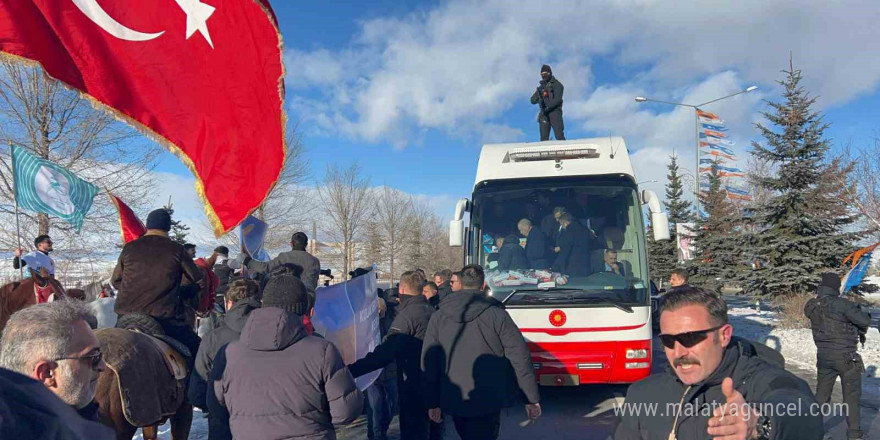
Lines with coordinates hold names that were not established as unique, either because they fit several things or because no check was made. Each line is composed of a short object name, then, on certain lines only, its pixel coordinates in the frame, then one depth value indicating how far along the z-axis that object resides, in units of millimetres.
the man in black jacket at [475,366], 4680
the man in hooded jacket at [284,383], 3146
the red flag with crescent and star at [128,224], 6762
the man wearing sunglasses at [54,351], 1956
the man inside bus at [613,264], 7324
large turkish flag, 3541
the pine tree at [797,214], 17359
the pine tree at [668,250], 35312
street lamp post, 25491
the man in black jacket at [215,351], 4090
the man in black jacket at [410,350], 5395
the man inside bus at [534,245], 7512
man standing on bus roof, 10594
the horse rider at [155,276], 4629
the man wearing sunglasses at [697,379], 2143
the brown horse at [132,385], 3732
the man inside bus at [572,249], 7383
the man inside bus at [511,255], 7551
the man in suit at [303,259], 7539
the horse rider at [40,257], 7480
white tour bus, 6871
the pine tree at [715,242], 23531
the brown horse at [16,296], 6496
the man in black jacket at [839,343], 6555
